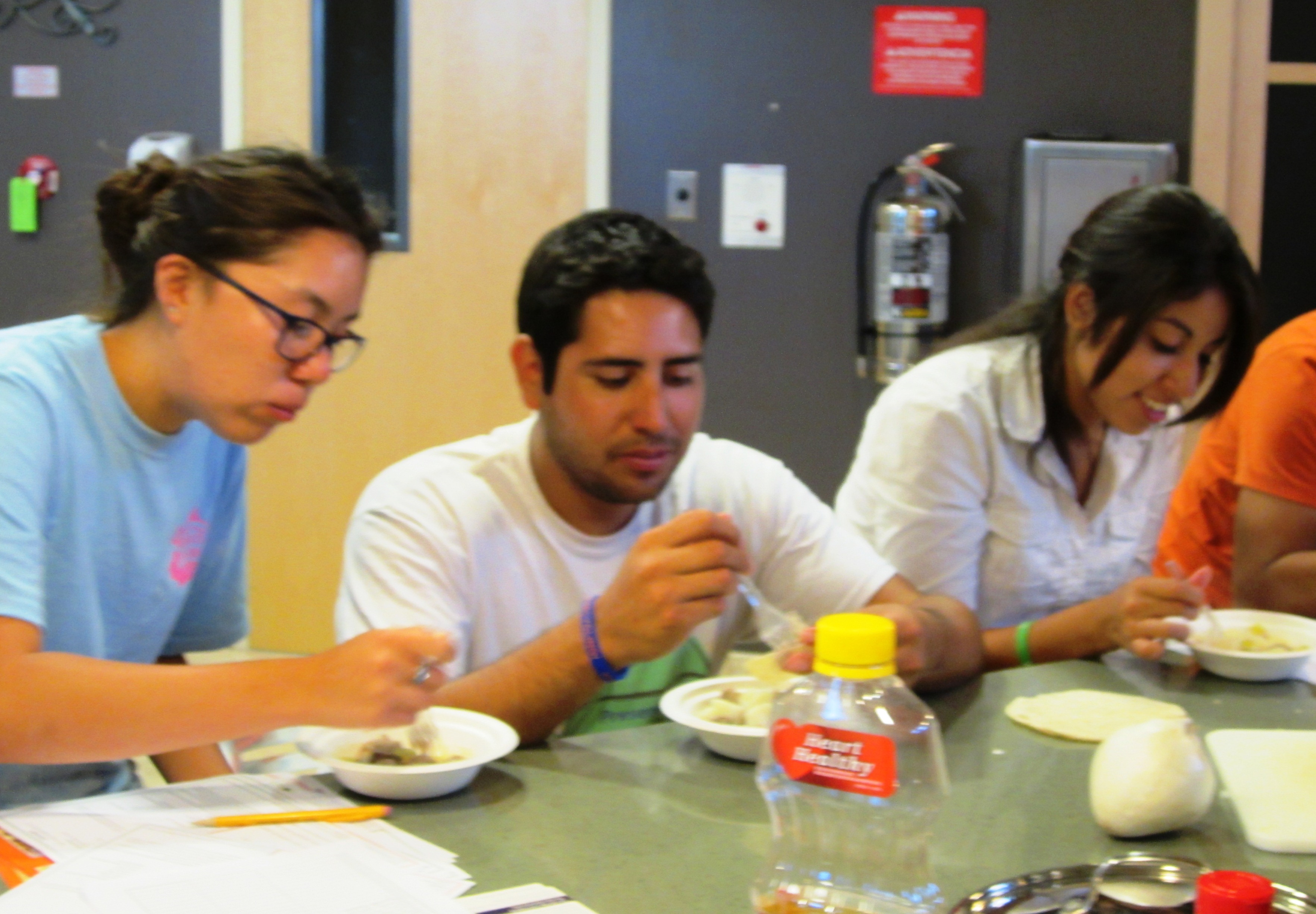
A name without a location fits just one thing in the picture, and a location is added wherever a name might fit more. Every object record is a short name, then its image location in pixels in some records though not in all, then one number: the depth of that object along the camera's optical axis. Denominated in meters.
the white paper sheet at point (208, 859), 0.91
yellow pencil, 1.06
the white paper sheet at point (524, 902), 0.93
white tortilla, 1.39
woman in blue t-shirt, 1.14
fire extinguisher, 3.23
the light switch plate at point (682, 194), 3.38
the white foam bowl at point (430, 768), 1.12
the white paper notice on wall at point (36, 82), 3.88
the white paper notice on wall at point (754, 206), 3.37
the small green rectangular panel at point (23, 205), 3.88
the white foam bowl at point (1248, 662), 1.62
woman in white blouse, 1.89
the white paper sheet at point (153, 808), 1.02
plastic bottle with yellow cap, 0.92
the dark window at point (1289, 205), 3.28
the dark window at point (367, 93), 3.60
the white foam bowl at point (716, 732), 1.25
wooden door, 3.54
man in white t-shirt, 1.51
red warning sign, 3.29
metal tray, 0.91
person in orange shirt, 2.05
